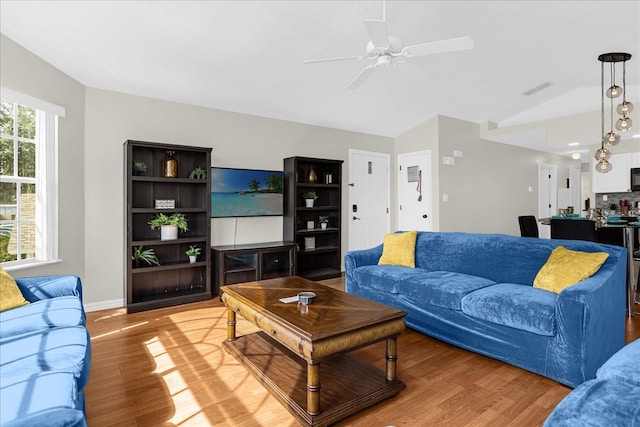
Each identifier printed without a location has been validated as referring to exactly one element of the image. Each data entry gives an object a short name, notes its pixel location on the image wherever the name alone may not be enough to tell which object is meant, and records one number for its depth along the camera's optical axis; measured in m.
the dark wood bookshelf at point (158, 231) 3.88
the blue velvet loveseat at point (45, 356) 1.21
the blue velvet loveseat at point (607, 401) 1.07
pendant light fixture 4.05
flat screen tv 4.62
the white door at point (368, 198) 6.03
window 3.23
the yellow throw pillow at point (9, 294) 2.29
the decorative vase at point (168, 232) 4.07
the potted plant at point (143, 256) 4.03
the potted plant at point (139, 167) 4.02
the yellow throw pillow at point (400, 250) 3.80
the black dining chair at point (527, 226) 5.18
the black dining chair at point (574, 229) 3.89
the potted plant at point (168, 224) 4.08
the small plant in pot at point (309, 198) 5.32
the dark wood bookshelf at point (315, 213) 5.11
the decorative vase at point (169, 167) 4.15
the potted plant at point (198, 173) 4.33
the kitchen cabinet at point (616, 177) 6.62
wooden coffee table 1.90
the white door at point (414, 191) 6.03
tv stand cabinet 4.41
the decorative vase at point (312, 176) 5.35
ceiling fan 2.39
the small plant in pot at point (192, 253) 4.27
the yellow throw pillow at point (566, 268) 2.50
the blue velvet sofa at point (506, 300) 2.18
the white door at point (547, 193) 8.02
